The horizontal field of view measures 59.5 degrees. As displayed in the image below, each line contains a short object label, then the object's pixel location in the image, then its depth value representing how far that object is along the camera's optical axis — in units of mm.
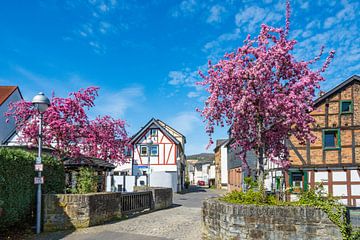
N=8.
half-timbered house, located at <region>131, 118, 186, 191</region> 35875
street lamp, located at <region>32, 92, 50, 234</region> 10148
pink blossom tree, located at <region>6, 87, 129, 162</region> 13914
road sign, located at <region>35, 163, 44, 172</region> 10305
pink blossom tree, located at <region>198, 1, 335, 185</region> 8719
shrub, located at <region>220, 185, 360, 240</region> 6957
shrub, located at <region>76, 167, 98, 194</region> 11836
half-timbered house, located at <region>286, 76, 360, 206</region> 18891
